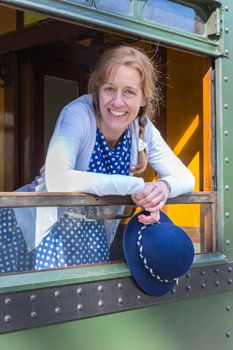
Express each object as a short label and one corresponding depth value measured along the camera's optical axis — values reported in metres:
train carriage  1.60
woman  1.73
